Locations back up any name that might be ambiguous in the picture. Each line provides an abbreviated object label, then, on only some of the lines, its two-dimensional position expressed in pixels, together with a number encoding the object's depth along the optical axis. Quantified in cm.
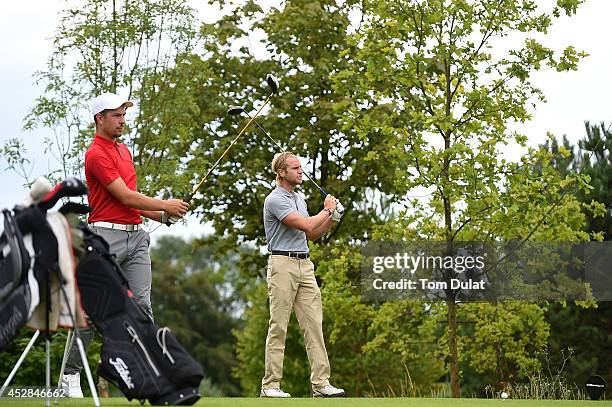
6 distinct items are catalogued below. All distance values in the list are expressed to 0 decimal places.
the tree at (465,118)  2592
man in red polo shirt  1216
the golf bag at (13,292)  888
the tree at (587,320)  3725
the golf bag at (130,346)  946
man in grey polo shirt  1494
